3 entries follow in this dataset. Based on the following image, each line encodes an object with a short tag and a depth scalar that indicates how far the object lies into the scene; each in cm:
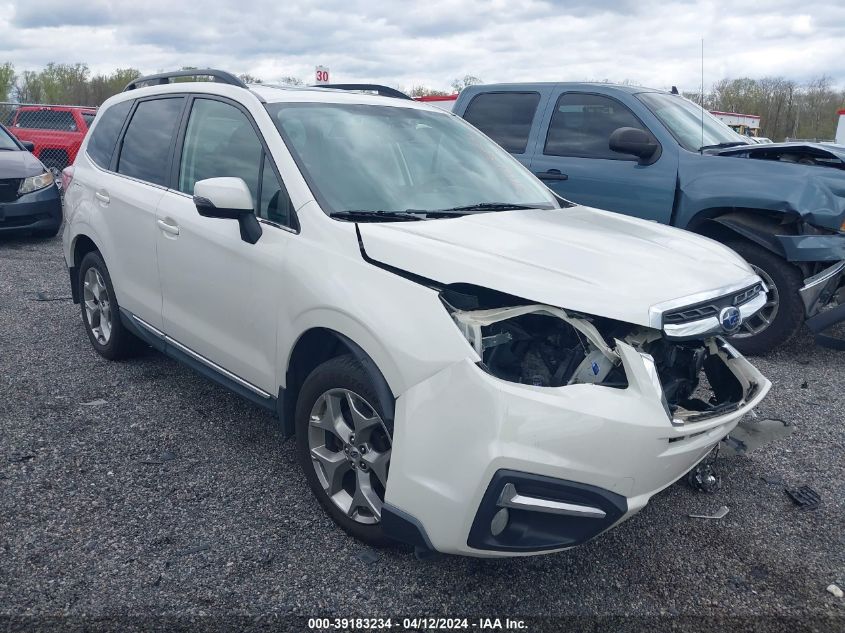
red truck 1437
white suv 232
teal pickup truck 514
